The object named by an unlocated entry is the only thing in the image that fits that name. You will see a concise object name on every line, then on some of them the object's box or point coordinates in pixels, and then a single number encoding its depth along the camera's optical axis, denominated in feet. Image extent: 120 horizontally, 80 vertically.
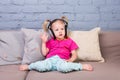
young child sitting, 6.37
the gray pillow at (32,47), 6.88
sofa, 5.73
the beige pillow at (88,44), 7.04
